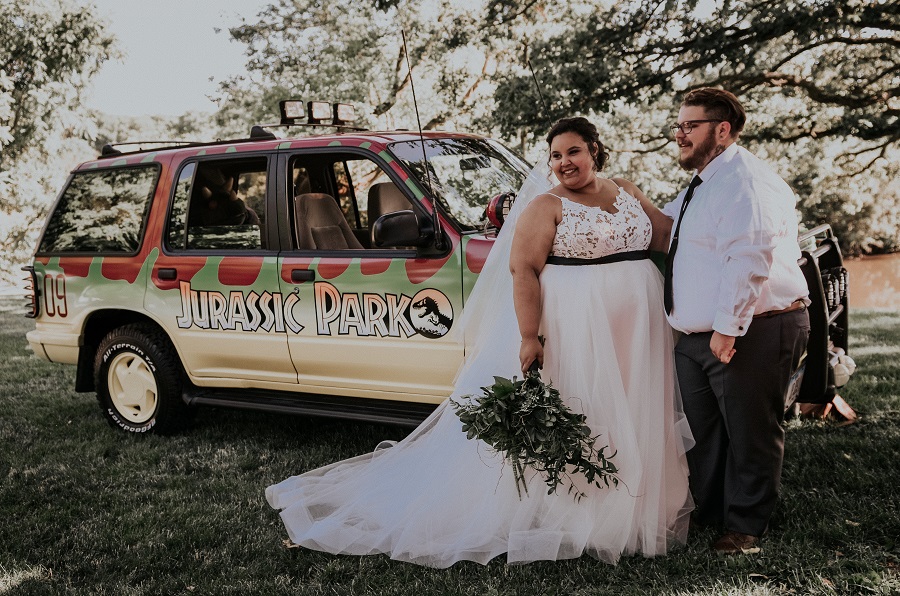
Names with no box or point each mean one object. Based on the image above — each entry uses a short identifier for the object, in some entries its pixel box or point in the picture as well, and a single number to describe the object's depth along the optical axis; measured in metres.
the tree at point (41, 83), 20.67
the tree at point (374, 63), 18.97
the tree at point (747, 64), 9.45
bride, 3.53
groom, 3.14
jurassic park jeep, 4.54
